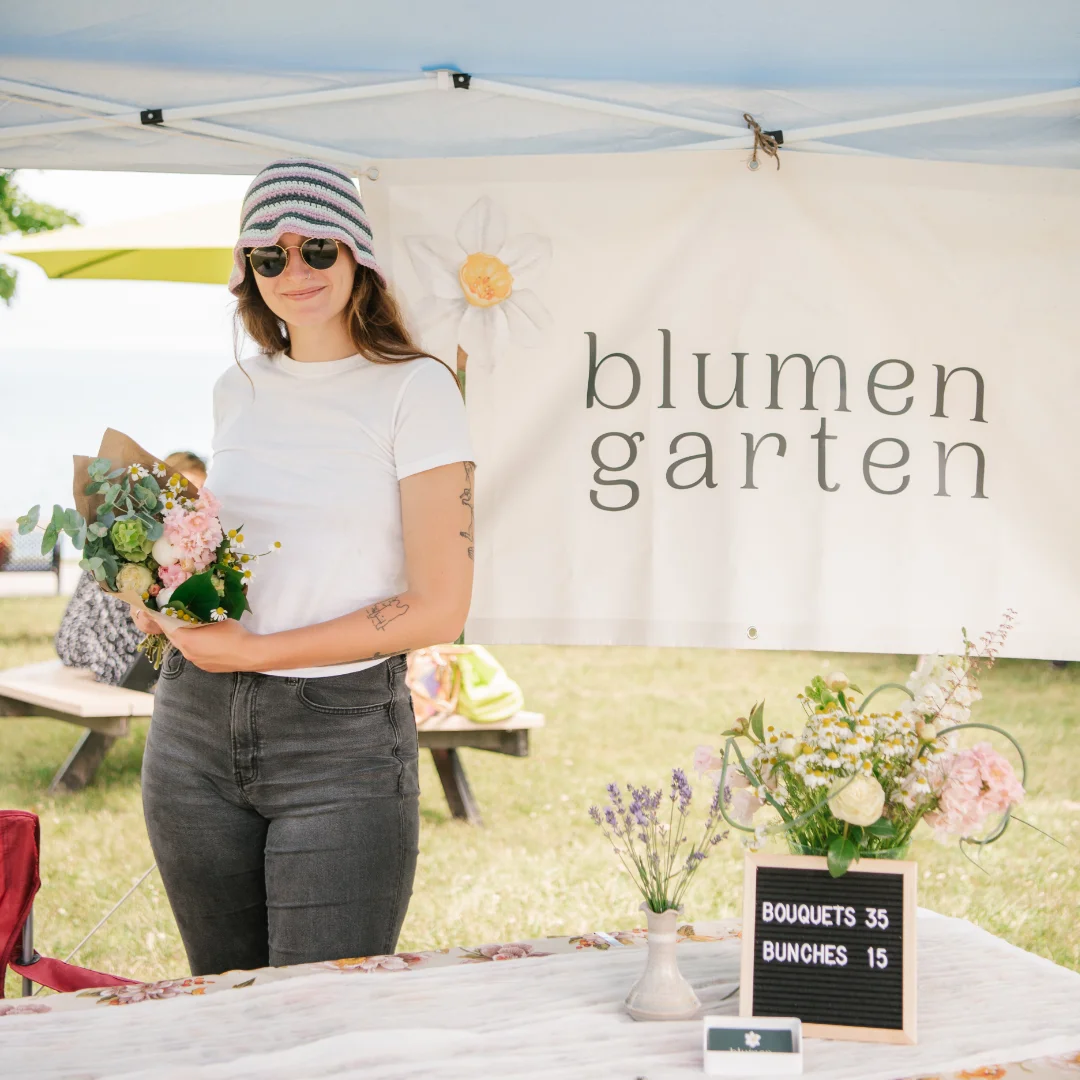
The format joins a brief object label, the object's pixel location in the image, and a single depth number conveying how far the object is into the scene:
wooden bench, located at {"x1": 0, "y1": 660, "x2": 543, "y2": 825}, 4.88
